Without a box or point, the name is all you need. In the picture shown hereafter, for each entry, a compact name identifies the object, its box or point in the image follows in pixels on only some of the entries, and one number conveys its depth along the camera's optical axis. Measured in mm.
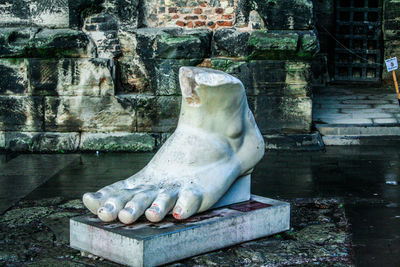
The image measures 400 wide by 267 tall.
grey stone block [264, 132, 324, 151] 8422
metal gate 13406
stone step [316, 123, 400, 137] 9031
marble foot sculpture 4320
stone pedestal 4074
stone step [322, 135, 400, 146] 8797
